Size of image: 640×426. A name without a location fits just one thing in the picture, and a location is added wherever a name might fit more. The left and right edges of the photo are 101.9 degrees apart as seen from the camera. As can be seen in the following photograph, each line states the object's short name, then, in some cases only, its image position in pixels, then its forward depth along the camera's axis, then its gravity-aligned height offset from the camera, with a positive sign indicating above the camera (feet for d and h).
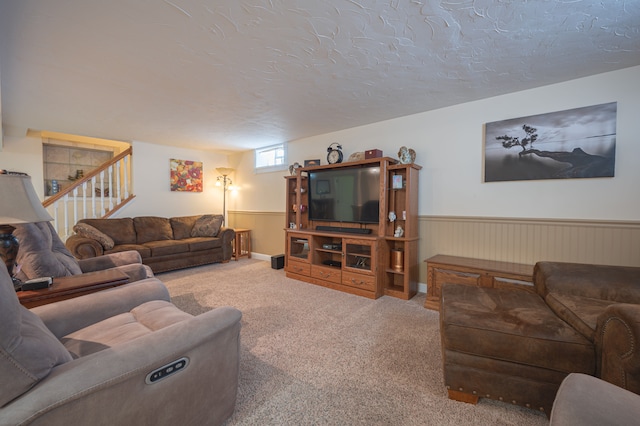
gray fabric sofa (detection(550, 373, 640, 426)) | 2.56 -2.11
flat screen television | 11.14 +0.43
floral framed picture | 17.58 +2.06
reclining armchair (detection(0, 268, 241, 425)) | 2.42 -1.93
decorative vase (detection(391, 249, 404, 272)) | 10.59 -2.33
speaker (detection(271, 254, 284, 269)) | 14.58 -3.25
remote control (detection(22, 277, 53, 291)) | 5.30 -1.61
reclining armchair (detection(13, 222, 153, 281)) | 5.94 -1.30
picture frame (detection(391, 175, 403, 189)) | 10.64 +0.88
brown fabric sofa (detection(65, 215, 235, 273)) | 12.11 -1.86
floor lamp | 18.21 +1.75
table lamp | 4.50 -0.04
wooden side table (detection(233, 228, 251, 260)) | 17.01 -2.67
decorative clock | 12.62 +2.41
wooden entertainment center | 10.30 -1.90
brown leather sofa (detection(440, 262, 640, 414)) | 3.79 -2.34
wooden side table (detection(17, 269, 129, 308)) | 5.08 -1.73
